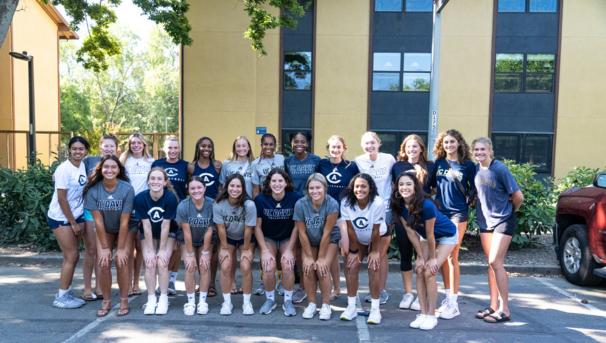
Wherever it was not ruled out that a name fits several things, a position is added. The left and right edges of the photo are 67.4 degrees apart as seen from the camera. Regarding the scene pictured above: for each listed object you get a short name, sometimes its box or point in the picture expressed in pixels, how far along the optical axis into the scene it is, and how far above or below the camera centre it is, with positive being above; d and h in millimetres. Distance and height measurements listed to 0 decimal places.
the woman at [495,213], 4746 -719
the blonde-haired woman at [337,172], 5449 -372
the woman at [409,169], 5055 -340
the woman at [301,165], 5758 -305
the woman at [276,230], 5070 -1031
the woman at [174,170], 5734 -410
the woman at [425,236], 4598 -953
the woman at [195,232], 5086 -1063
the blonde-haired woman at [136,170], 5691 -414
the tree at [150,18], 11422 +3101
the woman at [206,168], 5863 -383
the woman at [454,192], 5020 -526
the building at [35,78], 20281 +2772
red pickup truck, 5680 -1158
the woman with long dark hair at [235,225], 5086 -966
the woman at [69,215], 5188 -919
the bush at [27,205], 7875 -1251
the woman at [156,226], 5047 -987
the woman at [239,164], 5945 -326
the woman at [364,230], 4785 -941
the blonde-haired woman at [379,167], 5414 -302
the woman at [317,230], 4871 -964
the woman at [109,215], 4973 -861
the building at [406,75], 17688 +2653
